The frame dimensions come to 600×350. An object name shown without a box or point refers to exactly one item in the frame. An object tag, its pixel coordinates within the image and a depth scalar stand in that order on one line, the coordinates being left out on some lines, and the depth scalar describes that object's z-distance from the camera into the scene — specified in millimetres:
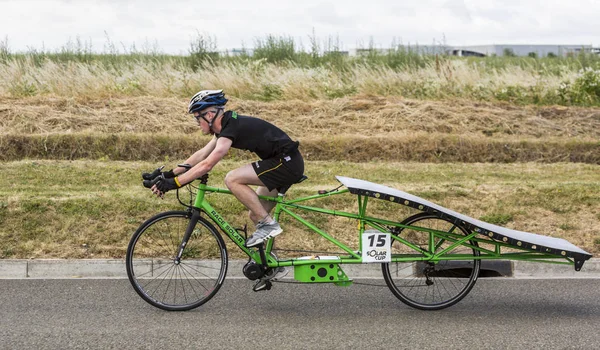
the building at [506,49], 43400
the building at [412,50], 23547
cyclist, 6730
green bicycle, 6789
